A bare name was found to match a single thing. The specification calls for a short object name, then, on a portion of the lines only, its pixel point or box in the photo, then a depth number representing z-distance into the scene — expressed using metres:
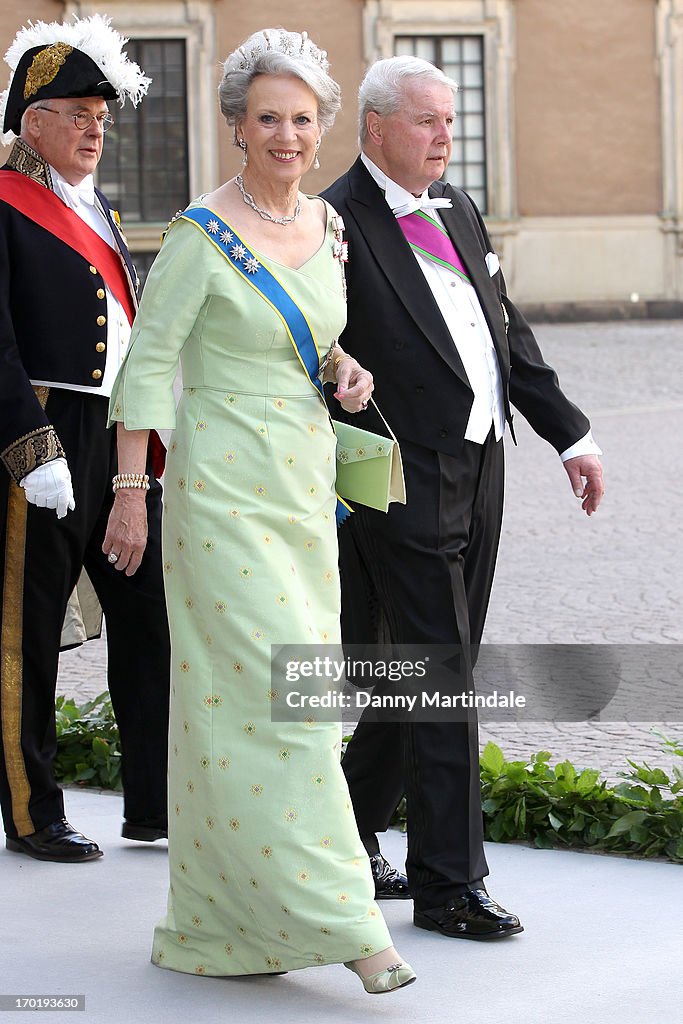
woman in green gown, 6.56
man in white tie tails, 7.56
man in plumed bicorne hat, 8.61
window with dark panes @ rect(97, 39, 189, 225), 46.69
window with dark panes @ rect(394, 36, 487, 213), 46.97
